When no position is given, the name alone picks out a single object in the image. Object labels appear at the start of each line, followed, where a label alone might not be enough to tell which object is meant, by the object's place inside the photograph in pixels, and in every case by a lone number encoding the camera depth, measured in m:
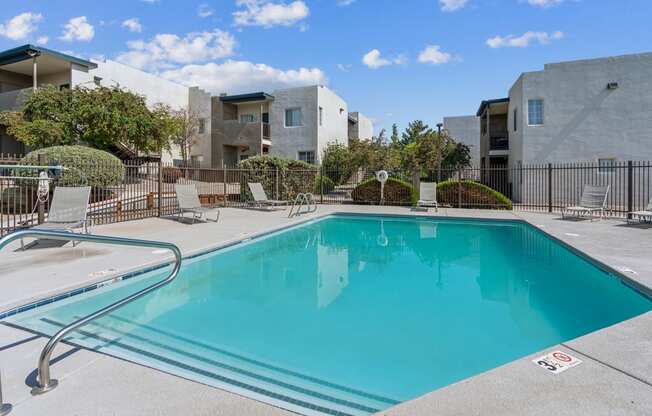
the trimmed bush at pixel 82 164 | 11.98
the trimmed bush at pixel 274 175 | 17.25
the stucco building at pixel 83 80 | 21.36
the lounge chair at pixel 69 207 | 7.58
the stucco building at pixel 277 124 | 25.55
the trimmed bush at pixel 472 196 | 15.04
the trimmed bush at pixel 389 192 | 16.38
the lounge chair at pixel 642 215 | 10.22
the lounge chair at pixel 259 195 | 14.28
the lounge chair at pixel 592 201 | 11.91
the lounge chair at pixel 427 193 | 14.99
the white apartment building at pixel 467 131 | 30.50
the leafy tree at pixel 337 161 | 24.16
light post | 20.82
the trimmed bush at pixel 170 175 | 21.14
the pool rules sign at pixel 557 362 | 2.73
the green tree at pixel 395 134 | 44.99
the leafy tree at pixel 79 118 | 18.06
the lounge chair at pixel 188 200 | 11.12
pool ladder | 13.74
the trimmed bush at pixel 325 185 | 20.46
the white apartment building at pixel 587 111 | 16.59
